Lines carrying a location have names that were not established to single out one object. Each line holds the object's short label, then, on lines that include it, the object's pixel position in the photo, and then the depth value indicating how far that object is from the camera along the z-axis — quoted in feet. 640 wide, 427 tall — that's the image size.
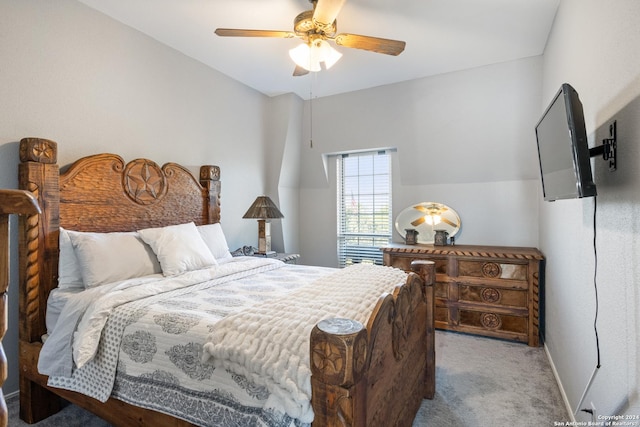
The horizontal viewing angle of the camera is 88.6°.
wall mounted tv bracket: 4.12
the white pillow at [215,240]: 9.45
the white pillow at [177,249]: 7.55
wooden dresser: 9.70
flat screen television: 4.04
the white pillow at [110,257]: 6.51
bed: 3.40
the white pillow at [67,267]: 6.63
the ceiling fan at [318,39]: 6.56
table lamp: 11.55
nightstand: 11.54
